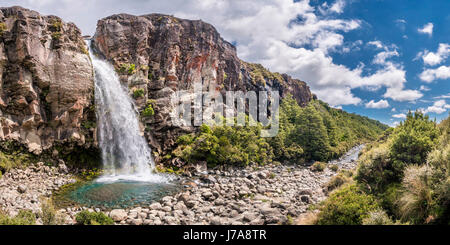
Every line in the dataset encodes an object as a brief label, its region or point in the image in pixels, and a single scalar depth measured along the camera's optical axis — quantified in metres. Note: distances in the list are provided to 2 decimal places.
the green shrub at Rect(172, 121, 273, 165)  28.17
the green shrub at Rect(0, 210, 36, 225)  7.90
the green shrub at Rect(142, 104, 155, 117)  30.50
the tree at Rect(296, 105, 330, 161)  39.50
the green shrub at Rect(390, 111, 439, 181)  12.60
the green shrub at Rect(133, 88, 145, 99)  31.11
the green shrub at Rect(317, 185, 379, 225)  10.15
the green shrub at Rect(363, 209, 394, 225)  9.13
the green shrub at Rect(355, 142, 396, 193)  12.90
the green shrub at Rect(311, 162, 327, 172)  32.44
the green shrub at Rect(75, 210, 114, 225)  11.29
